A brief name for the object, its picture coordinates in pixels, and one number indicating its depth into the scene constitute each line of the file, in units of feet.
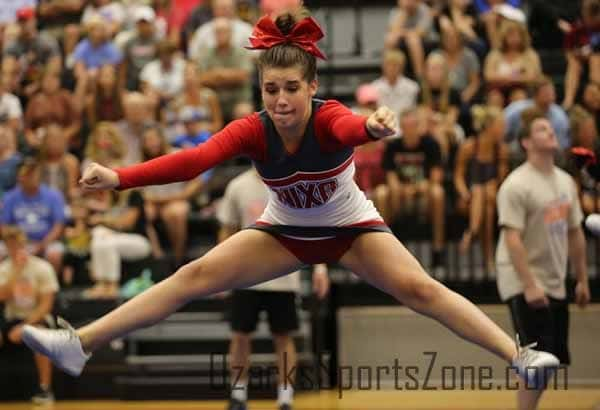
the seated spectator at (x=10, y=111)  45.55
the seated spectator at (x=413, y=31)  45.34
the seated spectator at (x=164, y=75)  44.78
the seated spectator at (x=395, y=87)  42.96
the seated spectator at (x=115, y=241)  38.42
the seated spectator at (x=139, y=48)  47.09
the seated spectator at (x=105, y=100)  45.03
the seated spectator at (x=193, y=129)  42.19
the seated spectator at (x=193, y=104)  42.75
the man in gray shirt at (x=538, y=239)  26.68
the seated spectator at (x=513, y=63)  42.06
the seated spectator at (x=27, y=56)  48.70
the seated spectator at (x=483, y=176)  37.73
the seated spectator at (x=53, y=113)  45.44
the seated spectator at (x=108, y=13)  50.01
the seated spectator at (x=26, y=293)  37.22
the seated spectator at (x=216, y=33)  45.21
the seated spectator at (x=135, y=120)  42.78
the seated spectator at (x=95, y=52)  47.73
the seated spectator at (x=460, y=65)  43.91
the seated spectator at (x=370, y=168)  39.27
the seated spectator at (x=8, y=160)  42.37
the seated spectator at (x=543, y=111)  39.06
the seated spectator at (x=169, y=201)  40.01
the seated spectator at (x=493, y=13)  44.52
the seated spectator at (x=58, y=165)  41.98
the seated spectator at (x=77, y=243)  40.19
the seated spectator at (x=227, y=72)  44.45
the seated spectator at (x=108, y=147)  40.73
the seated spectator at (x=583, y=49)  42.68
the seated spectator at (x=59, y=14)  54.03
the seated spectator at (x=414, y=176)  38.40
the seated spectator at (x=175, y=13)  50.34
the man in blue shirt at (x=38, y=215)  39.93
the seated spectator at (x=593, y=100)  39.99
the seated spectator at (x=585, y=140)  34.82
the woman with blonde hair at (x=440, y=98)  41.14
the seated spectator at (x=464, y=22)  45.16
